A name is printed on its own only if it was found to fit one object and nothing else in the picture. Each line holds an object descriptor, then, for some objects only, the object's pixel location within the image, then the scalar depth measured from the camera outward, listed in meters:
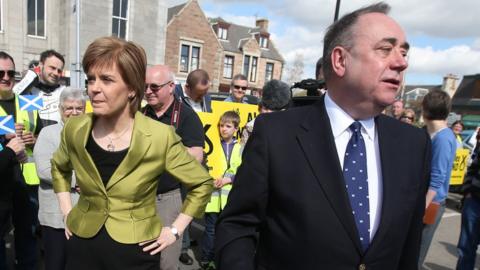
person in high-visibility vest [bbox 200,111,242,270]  4.12
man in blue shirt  3.22
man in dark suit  1.31
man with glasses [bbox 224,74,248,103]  5.79
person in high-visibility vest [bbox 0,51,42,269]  3.21
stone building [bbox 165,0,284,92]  32.62
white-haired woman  2.68
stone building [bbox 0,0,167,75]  20.86
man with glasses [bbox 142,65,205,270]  2.77
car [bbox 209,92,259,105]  11.08
